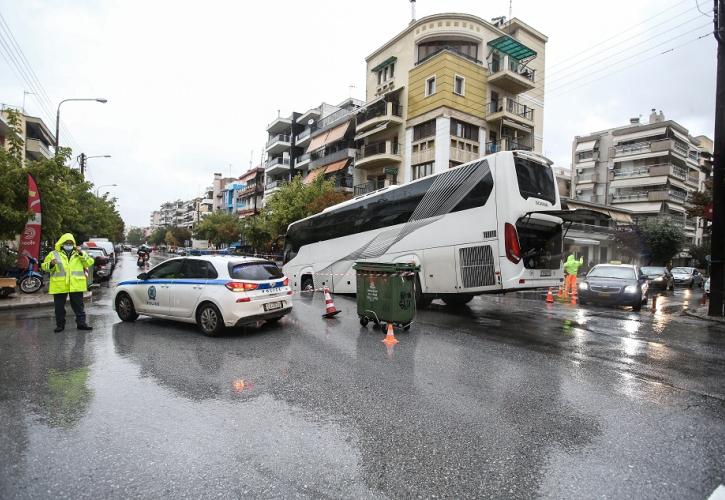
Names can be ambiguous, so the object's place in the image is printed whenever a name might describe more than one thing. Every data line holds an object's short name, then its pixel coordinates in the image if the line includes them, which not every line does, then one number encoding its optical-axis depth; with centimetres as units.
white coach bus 970
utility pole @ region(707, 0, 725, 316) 1260
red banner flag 1324
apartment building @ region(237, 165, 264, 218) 6391
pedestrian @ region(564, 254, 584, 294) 1669
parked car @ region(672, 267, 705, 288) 2847
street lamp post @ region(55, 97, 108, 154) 2399
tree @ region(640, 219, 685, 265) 3669
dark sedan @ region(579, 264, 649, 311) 1359
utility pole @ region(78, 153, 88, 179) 3431
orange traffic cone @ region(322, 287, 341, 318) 1043
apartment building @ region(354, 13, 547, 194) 3006
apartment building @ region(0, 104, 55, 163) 4438
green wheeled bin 847
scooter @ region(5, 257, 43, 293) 1410
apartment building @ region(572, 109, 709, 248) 4728
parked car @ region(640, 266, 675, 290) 2217
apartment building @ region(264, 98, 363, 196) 3934
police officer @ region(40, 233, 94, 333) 806
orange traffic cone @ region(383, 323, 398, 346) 751
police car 785
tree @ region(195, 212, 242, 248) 5824
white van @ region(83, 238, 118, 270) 2551
